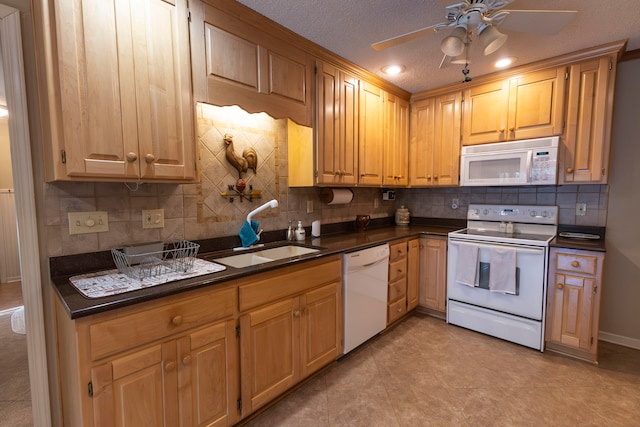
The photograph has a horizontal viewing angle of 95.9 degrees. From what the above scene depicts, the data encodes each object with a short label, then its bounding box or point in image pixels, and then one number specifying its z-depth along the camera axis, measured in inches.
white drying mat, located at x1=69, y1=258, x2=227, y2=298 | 46.6
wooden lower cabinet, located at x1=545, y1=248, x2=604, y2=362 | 84.1
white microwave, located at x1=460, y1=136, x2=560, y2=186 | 96.2
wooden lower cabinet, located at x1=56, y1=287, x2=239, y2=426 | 42.1
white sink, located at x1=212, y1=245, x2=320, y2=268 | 76.4
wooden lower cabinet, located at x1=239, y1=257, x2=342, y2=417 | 61.1
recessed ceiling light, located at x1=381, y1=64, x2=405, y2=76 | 100.2
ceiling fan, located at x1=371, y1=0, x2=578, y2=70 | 56.2
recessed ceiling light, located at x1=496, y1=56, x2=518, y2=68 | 96.0
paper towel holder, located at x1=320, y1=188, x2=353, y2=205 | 107.0
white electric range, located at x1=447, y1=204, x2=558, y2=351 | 92.4
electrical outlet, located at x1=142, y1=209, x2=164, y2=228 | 65.4
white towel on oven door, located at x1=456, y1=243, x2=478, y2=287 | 102.6
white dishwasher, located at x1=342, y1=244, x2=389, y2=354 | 85.4
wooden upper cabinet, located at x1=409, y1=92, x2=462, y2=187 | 119.0
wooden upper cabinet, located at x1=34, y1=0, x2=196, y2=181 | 45.7
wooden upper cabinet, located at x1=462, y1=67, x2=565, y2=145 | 96.6
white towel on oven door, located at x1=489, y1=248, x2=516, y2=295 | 94.7
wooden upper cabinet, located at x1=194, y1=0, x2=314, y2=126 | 63.1
